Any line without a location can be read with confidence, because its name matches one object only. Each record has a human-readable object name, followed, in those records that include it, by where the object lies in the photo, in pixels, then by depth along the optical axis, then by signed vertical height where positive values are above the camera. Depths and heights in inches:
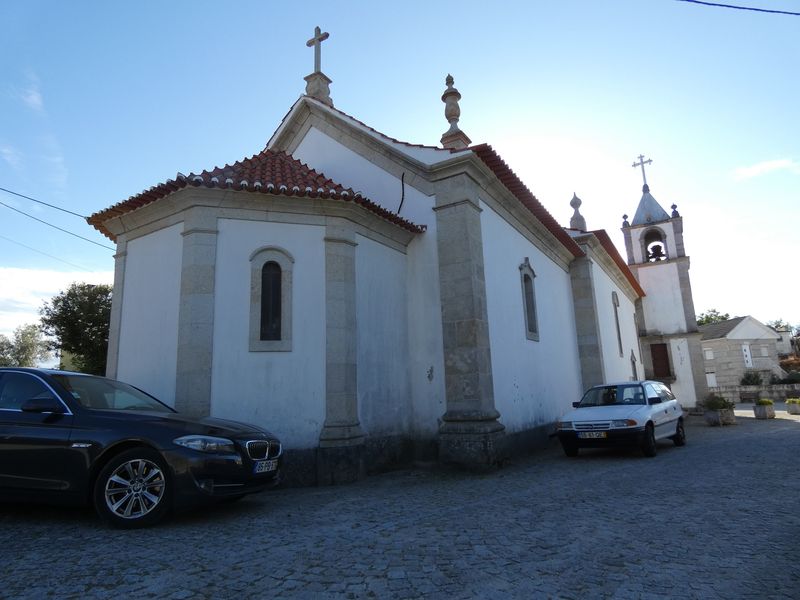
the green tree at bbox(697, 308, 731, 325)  2647.6 +353.9
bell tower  886.4 +151.2
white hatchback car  357.4 -22.8
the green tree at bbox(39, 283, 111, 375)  945.5 +156.0
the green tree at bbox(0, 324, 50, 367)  1759.4 +217.5
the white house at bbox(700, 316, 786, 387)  1497.3 +89.1
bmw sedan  184.5 -19.3
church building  294.2 +64.2
